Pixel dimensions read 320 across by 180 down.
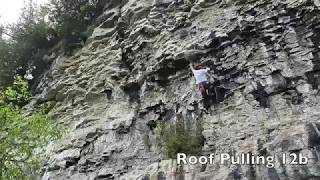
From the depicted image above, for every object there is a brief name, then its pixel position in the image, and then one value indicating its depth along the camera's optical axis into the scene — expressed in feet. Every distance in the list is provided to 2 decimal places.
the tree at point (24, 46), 75.66
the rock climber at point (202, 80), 43.55
